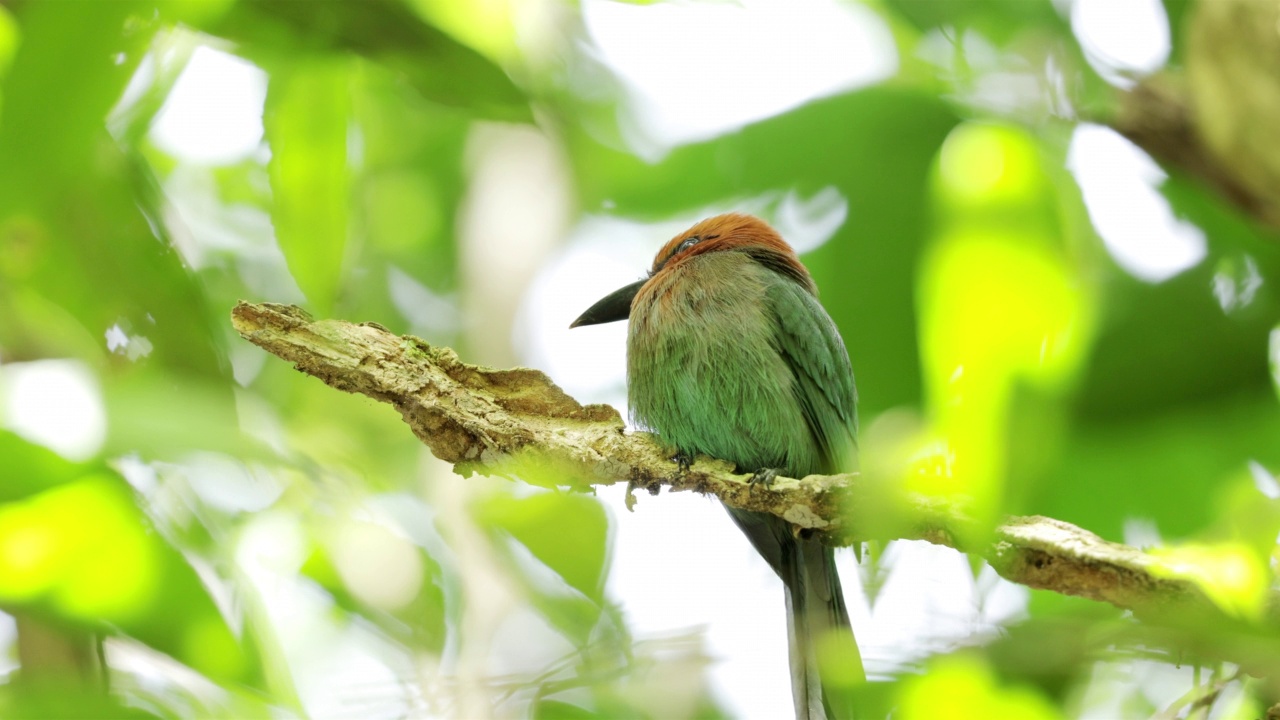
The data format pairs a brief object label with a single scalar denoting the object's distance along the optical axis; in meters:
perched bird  7.77
